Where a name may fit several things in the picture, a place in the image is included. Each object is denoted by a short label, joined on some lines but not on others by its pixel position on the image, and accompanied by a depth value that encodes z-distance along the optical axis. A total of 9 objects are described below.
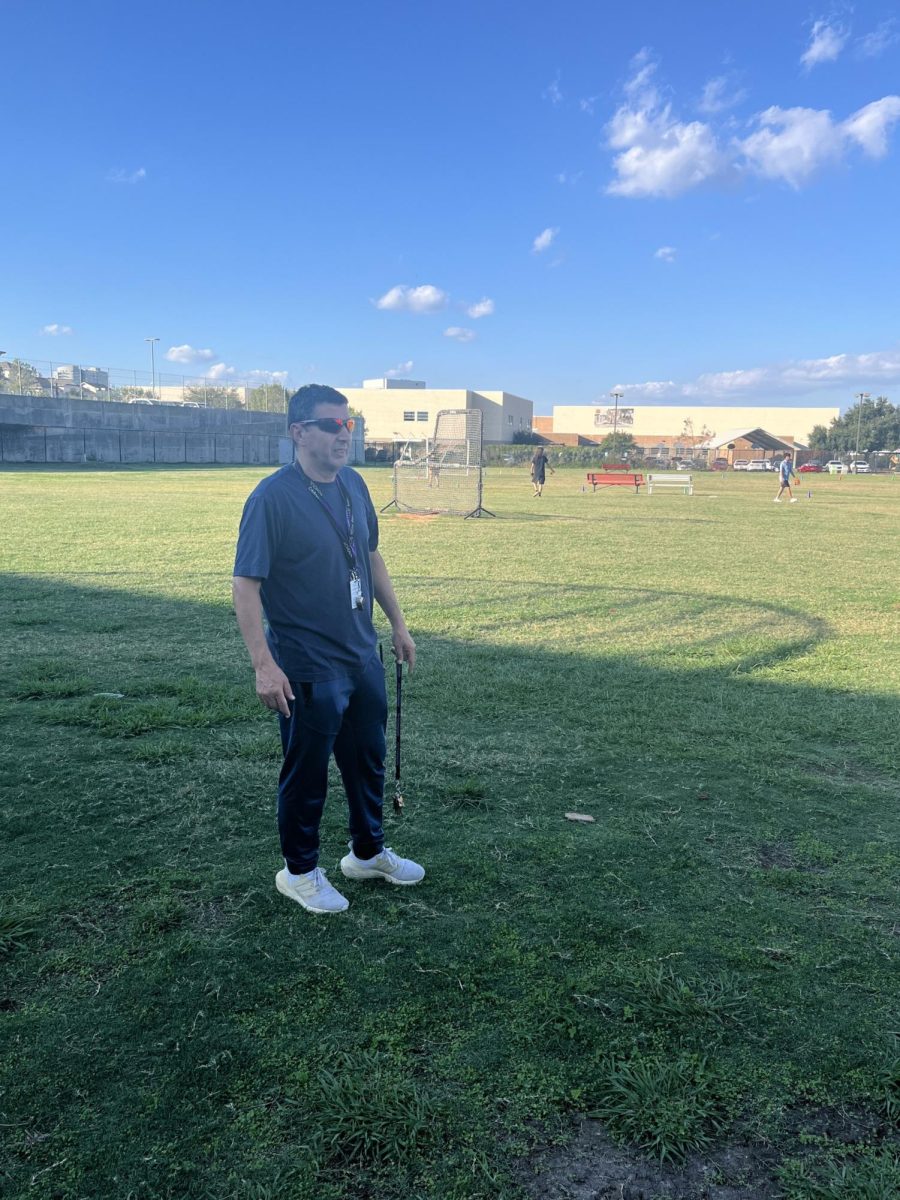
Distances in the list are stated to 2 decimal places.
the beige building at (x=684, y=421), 115.81
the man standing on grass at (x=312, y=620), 3.09
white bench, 32.38
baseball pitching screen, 20.53
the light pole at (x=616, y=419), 114.46
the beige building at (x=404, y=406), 102.19
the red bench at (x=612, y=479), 33.62
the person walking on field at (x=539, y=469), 28.58
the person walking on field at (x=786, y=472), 31.47
